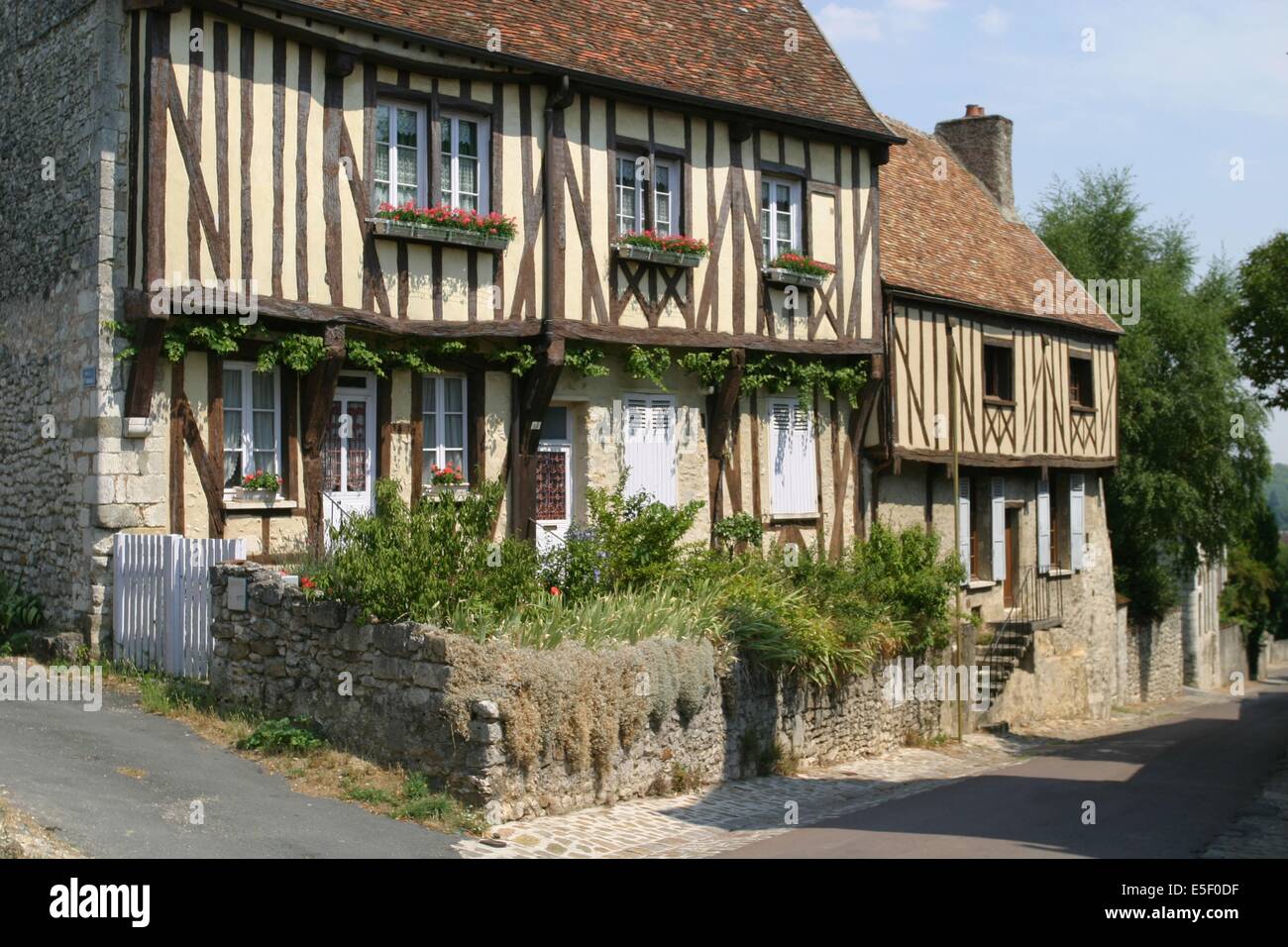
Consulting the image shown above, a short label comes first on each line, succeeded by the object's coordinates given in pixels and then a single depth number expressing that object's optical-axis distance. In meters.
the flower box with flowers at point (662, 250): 15.37
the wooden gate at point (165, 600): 11.78
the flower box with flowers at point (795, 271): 16.97
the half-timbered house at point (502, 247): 12.60
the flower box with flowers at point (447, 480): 14.25
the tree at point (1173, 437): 27.39
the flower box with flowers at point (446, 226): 13.49
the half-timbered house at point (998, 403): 20.30
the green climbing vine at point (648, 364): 15.65
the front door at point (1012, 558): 23.41
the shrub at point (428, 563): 10.25
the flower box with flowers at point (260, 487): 12.98
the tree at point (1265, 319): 20.03
